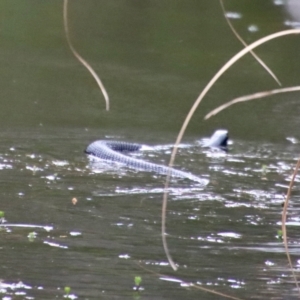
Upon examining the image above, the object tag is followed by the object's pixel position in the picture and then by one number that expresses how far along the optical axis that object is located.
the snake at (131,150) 16.25
